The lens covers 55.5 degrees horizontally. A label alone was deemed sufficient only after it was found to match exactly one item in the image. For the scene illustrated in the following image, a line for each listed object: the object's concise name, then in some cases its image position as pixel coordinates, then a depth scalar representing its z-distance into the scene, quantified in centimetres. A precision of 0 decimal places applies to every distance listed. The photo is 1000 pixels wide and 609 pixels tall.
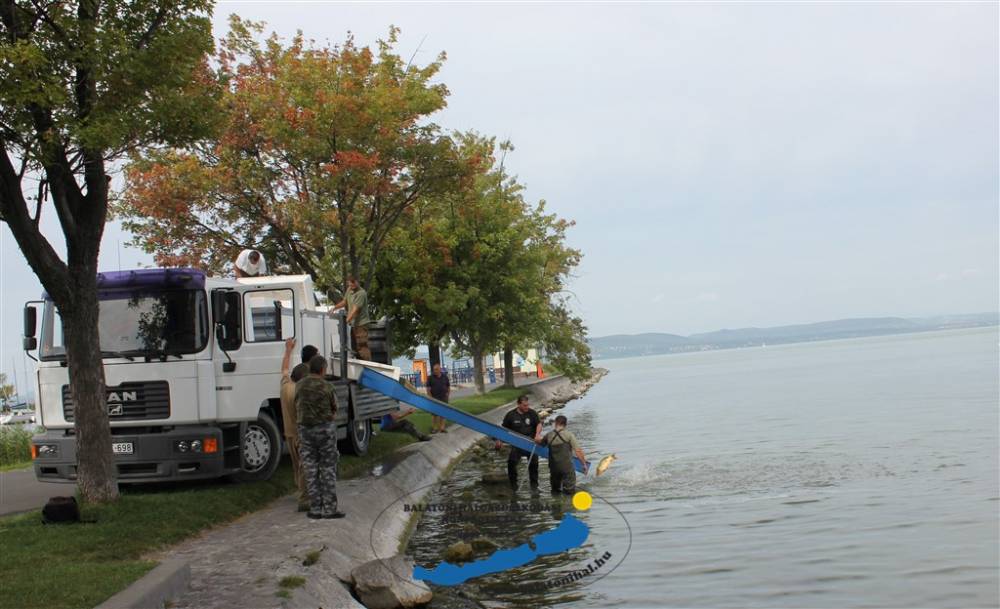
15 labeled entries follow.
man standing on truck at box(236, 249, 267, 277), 1731
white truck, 1452
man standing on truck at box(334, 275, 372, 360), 1864
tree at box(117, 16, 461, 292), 2441
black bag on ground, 1238
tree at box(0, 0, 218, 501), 1234
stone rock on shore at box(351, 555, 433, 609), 1040
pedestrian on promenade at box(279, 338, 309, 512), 1362
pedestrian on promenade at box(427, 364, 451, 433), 2692
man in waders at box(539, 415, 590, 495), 1731
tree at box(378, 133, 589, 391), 3522
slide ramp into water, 1761
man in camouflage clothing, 1250
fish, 2236
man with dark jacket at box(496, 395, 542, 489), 1809
